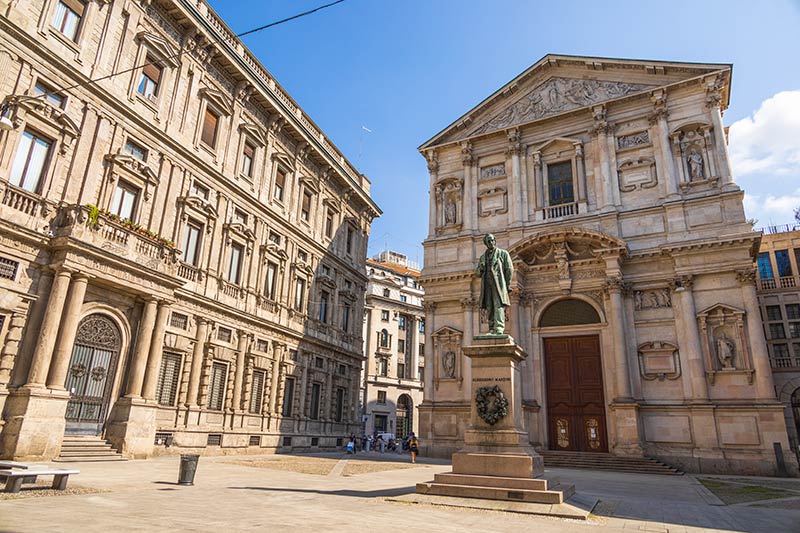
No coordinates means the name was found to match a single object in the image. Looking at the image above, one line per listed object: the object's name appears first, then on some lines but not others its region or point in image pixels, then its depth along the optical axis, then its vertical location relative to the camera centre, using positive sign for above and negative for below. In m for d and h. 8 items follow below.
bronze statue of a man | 11.65 +3.29
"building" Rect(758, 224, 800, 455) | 31.31 +8.31
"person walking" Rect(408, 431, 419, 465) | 22.66 -0.97
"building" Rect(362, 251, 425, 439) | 53.81 +7.57
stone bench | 7.62 -0.96
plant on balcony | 15.38 +5.87
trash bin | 10.56 -1.07
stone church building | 20.42 +7.38
